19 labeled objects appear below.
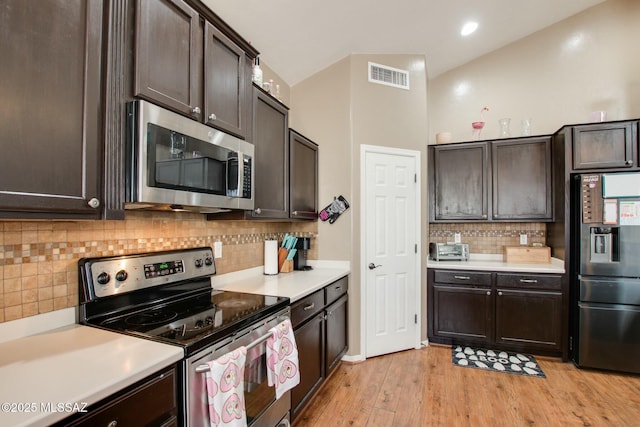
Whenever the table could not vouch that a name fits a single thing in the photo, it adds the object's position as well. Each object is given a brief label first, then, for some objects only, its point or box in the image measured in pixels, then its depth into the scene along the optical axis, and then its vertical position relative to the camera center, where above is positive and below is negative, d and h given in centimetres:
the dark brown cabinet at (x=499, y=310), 294 -95
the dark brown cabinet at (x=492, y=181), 324 +41
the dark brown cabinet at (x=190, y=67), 126 +72
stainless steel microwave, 118 +24
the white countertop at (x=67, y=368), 74 -47
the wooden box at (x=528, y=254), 324 -40
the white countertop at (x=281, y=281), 201 -50
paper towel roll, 259 -34
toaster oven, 350 -40
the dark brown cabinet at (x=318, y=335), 197 -91
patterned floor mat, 274 -139
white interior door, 299 -33
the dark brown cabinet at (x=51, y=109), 87 +34
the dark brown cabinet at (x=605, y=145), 275 +67
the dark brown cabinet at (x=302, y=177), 250 +35
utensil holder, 271 -45
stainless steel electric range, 115 -48
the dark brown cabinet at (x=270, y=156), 203 +43
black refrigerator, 264 -49
